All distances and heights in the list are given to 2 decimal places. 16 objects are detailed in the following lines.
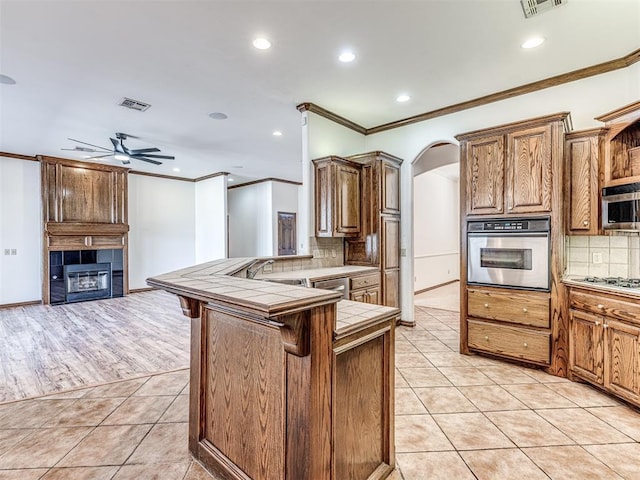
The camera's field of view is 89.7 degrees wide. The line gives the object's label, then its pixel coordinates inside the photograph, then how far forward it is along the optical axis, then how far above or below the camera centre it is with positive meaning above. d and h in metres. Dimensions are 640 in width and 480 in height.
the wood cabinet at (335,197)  4.12 +0.54
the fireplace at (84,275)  6.30 -0.74
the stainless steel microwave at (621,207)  2.64 +0.26
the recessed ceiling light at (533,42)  2.79 +1.72
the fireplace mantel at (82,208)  6.21 +0.64
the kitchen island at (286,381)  1.25 -0.65
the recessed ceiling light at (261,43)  2.75 +1.70
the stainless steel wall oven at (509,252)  2.99 -0.15
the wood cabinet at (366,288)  3.93 -0.64
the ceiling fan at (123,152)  5.02 +1.38
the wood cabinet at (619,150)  2.76 +0.77
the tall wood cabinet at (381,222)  4.33 +0.23
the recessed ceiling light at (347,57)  2.97 +1.71
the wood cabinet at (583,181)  2.88 +0.51
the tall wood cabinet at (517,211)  2.92 +0.26
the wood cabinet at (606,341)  2.32 -0.82
